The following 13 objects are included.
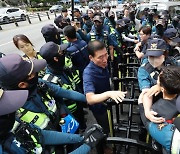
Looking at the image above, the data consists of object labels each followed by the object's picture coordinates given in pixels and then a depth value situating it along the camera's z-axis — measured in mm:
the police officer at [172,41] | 2360
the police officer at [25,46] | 2214
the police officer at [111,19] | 4374
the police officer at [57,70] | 1742
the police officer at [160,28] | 3309
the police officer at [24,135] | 912
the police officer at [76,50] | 2394
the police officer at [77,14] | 5130
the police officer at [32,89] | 1161
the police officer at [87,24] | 4561
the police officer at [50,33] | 2356
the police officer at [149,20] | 4989
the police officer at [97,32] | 3237
